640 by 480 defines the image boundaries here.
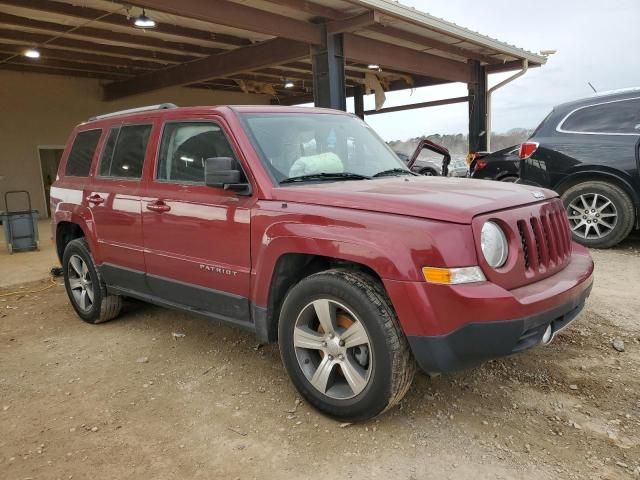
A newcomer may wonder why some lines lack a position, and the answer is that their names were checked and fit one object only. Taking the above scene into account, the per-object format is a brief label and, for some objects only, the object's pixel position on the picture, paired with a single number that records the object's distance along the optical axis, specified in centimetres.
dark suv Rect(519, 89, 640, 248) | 641
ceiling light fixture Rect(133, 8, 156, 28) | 877
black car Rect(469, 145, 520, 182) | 940
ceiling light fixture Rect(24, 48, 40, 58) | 1129
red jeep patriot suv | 248
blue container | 876
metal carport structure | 830
